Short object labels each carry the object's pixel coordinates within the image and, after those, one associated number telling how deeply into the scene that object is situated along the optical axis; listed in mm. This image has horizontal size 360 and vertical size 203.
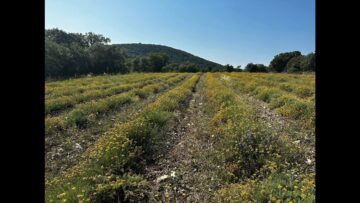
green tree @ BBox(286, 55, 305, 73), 76862
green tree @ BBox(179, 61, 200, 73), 93181
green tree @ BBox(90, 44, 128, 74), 84538
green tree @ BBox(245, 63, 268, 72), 84188
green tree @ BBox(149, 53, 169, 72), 109250
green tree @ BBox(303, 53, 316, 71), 68856
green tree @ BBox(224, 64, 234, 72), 85812
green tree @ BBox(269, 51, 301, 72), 94938
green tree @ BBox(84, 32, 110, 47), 116312
